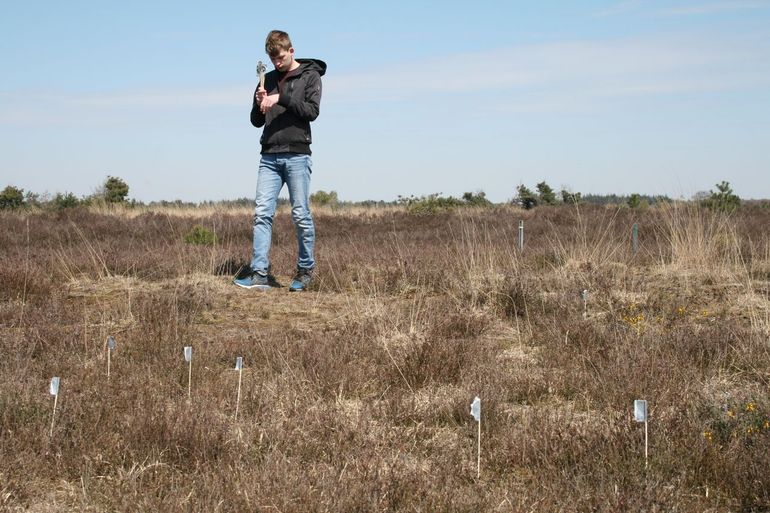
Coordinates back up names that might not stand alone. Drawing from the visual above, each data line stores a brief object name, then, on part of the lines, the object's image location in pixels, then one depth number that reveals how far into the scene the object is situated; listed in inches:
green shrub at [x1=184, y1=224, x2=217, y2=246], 472.1
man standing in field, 279.1
